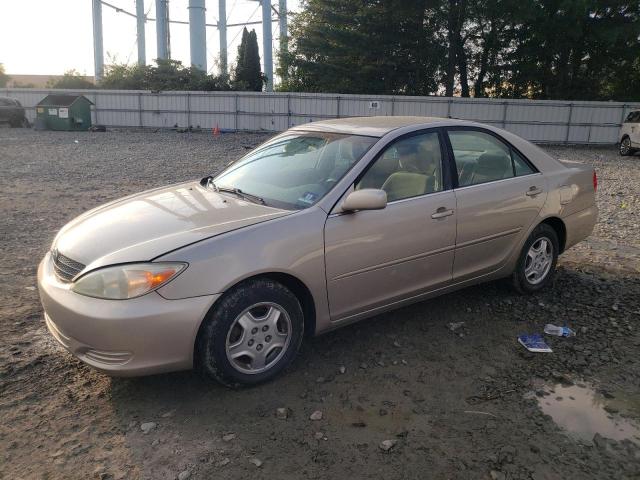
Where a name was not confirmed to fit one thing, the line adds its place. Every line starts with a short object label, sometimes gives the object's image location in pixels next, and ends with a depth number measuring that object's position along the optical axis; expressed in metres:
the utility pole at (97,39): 41.70
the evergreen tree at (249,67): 35.50
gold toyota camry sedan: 3.07
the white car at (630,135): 18.62
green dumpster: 24.92
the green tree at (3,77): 56.44
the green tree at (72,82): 37.19
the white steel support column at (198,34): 36.88
